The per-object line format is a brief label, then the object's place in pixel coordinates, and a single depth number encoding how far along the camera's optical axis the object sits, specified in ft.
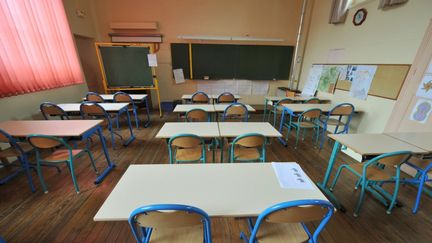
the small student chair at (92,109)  9.20
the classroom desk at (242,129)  6.57
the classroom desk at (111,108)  9.61
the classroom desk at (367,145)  5.26
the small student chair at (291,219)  2.66
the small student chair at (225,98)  13.14
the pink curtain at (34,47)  8.01
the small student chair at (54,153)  5.41
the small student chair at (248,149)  5.60
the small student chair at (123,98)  12.13
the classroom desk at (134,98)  12.44
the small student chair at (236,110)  9.35
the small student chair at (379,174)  4.68
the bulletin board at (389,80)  8.67
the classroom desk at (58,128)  6.22
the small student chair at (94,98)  11.87
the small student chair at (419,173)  5.36
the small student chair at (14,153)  5.70
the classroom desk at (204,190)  3.05
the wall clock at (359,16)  10.68
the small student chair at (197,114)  8.54
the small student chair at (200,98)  13.12
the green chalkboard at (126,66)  14.46
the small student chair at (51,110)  8.71
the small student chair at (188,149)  5.45
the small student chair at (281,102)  12.26
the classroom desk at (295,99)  13.21
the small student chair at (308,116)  9.54
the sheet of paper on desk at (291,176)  3.68
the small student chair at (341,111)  9.77
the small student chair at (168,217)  2.49
